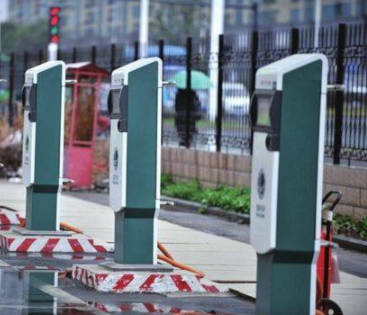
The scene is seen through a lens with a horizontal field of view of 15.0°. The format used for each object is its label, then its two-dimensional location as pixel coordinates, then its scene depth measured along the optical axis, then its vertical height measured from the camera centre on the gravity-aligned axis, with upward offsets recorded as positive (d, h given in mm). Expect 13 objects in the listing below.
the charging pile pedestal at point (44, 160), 15391 -871
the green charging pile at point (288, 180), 9305 -611
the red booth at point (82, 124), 27469 -841
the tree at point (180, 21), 100062 +4751
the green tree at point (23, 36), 117625 +3857
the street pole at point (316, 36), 20664 +788
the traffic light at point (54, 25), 35781 +1475
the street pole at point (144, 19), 42578 +2040
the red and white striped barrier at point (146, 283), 12273 -1750
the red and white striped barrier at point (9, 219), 18094 -1793
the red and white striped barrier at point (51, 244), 15383 -1805
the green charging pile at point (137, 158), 12484 -660
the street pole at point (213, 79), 25284 +135
